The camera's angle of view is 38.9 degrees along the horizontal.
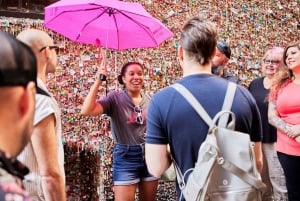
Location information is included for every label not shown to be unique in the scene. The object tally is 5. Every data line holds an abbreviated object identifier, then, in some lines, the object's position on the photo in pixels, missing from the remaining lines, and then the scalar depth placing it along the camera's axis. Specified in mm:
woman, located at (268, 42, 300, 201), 3451
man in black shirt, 3592
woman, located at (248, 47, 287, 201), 3860
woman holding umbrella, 3371
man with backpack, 1849
